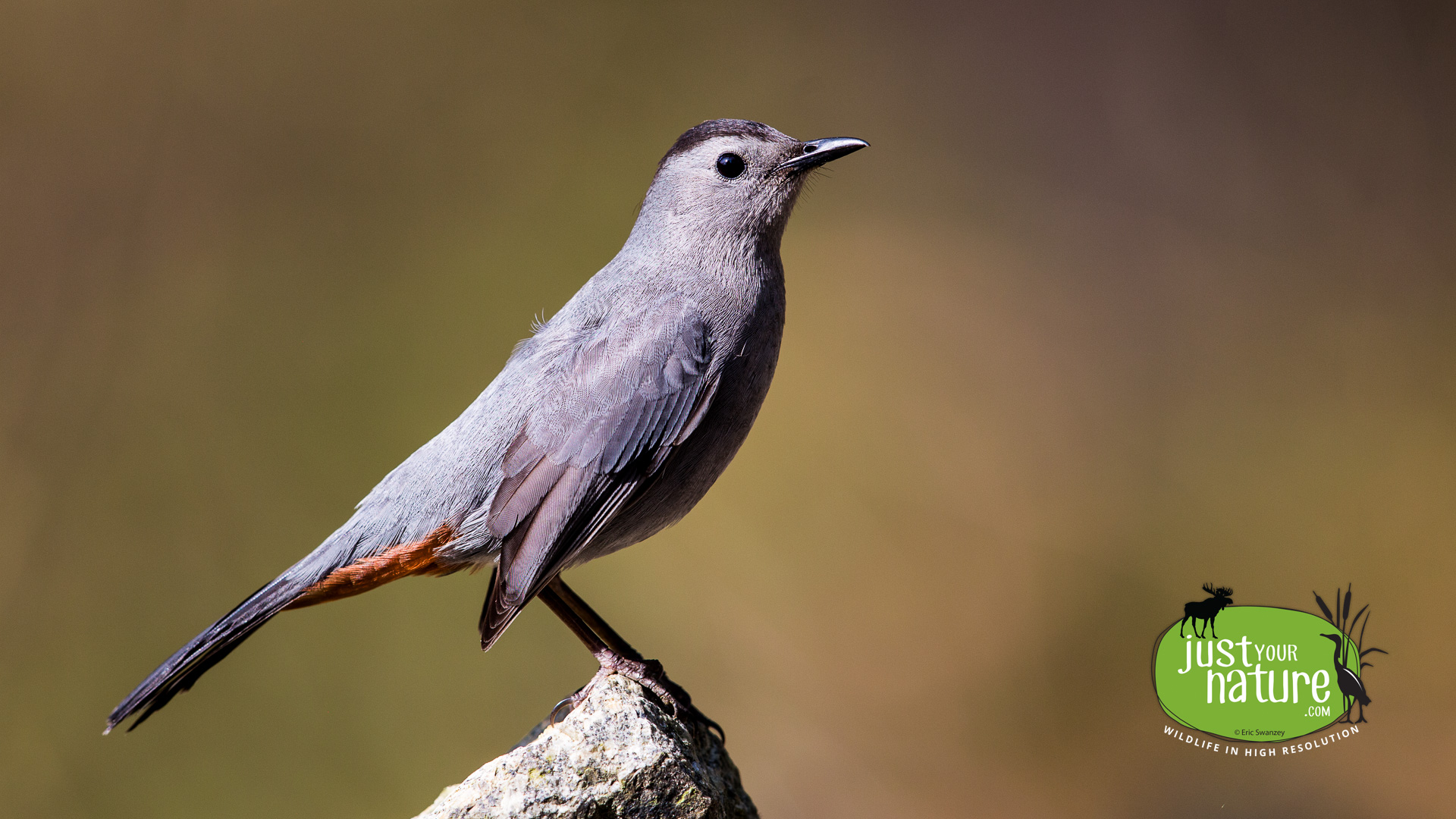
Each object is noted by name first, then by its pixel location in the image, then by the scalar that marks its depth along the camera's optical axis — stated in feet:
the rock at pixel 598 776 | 14.43
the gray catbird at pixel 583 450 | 15.92
